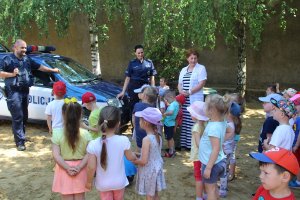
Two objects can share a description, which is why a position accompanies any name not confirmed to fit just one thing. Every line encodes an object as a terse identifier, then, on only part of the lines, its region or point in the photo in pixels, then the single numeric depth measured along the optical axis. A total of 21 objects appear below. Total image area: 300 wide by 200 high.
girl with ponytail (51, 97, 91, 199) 3.57
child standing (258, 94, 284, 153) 4.44
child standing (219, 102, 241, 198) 4.70
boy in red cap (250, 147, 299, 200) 2.40
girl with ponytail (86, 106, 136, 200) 3.33
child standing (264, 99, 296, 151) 3.83
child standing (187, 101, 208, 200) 4.07
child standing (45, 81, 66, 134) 5.38
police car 7.32
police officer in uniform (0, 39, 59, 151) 6.40
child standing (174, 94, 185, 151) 6.38
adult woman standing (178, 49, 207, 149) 6.18
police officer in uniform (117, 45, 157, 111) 6.86
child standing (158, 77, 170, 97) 7.18
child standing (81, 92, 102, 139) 4.87
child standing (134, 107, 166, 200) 3.64
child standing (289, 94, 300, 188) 4.65
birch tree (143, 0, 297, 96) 7.35
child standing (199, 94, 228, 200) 3.64
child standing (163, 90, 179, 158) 6.20
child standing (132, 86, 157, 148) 4.88
